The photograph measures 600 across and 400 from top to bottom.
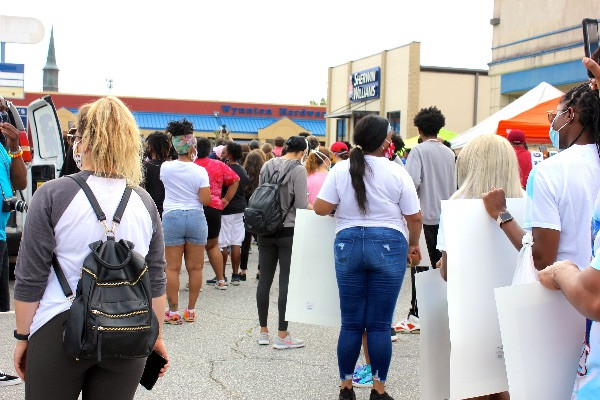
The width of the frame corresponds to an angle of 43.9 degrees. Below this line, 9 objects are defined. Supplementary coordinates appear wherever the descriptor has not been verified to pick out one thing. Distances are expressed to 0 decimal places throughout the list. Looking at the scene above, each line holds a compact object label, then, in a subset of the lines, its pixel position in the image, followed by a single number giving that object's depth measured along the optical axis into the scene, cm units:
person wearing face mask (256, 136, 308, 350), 682
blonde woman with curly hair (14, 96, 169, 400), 289
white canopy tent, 1304
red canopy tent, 1182
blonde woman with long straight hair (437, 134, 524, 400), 429
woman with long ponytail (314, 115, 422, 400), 505
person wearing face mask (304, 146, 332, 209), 790
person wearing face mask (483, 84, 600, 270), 333
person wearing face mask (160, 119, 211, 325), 773
